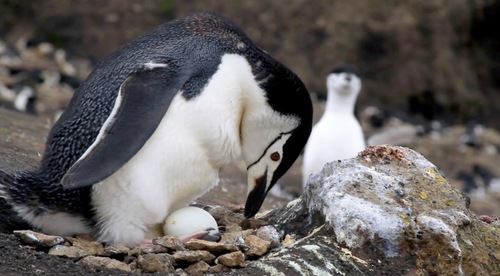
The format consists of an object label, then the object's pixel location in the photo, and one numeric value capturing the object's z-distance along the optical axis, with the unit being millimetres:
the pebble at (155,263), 8398
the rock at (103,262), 8445
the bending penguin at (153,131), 9039
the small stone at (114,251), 8750
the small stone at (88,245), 8828
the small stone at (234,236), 9193
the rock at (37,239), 8633
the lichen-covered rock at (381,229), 8898
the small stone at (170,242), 8781
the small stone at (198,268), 8469
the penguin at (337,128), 20516
